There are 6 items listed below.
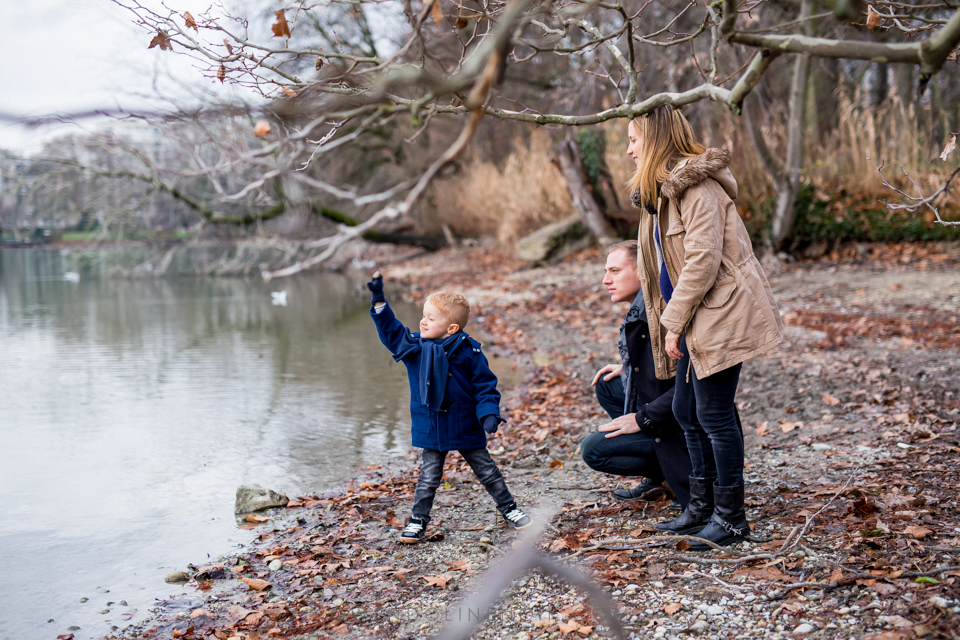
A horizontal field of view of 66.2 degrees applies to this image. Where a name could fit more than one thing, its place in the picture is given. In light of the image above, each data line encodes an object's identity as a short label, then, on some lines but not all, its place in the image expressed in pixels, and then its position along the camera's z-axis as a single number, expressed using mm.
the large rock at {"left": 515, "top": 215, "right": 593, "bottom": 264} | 16719
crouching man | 3695
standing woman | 3141
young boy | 3861
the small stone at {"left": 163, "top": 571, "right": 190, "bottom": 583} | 3943
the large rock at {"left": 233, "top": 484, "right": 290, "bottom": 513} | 4875
